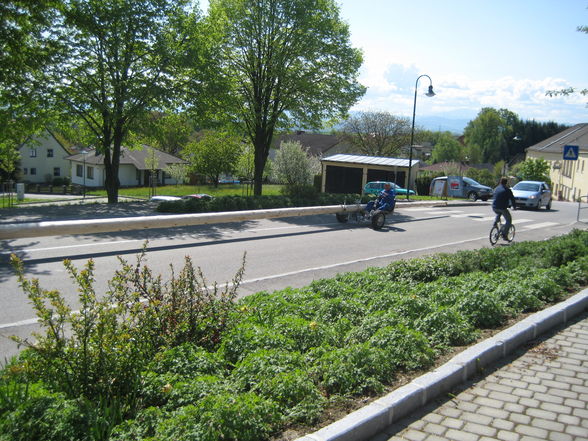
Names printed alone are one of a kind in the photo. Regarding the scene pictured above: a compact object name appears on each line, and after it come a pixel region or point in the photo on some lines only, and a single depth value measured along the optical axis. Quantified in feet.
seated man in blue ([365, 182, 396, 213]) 55.01
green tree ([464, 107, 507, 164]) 343.46
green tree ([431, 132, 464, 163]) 346.95
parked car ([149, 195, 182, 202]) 77.30
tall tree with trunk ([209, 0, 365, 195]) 82.94
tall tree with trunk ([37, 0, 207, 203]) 69.56
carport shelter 130.21
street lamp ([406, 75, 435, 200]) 108.37
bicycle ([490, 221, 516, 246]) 49.39
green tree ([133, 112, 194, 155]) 78.54
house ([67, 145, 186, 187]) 214.69
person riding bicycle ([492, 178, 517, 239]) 48.98
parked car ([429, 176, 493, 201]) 122.11
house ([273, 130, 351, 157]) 264.31
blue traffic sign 70.38
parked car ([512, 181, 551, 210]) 93.25
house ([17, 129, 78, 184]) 239.30
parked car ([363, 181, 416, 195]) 118.11
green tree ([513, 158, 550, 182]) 182.19
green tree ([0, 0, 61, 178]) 59.16
